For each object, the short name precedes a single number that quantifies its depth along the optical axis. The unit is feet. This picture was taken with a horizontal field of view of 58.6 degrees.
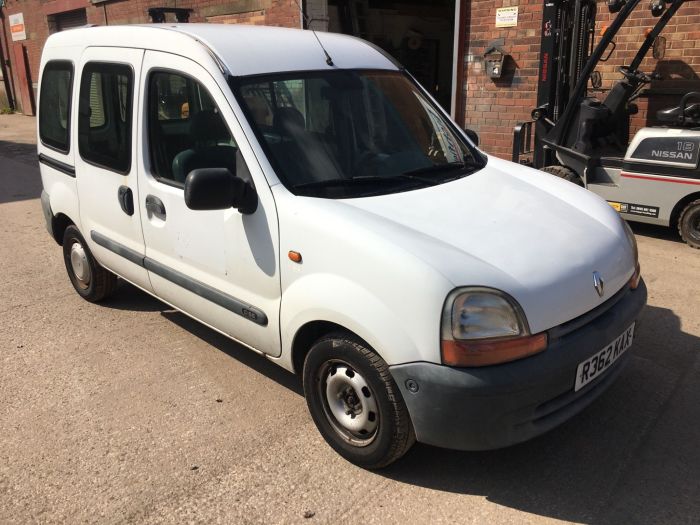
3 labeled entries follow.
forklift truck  19.12
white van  7.86
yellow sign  27.14
